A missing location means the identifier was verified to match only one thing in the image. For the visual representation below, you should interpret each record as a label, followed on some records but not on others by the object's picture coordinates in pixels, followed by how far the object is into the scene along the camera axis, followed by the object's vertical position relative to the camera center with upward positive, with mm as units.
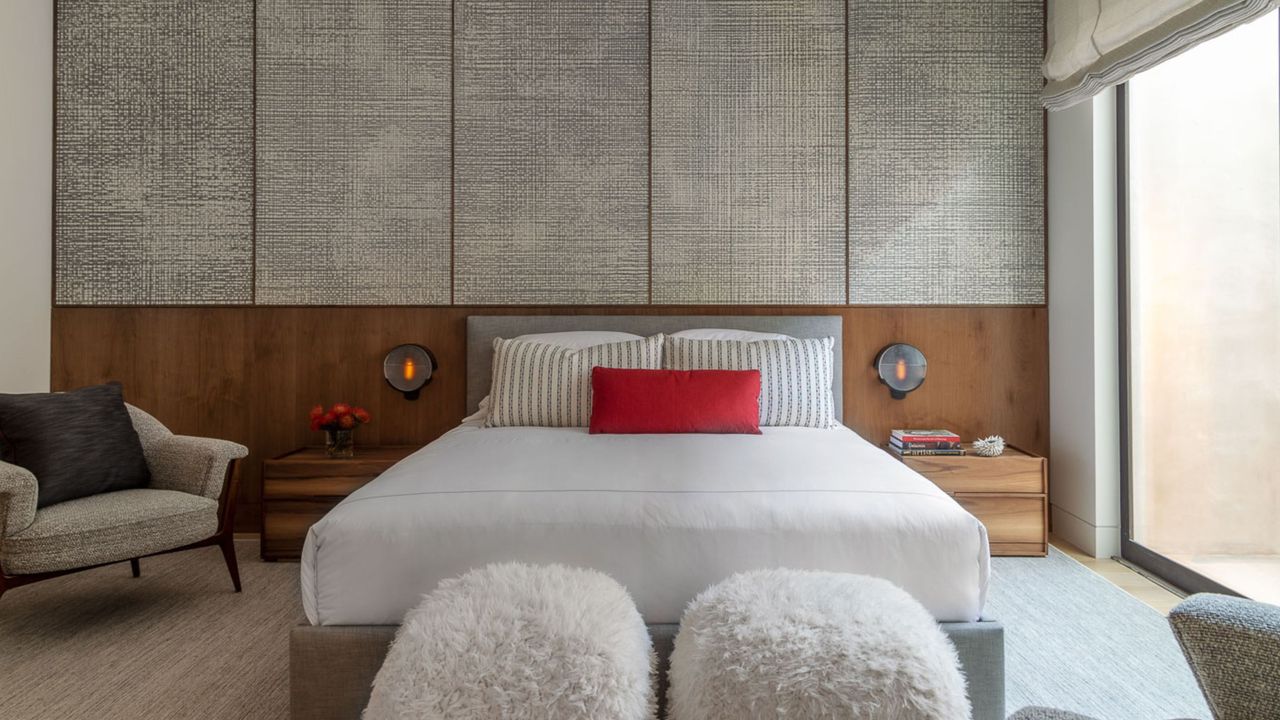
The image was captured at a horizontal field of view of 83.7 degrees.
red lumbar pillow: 2766 -150
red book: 3252 -329
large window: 2432 +194
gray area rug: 1942 -897
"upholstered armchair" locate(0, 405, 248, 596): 2281 -521
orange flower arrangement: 3256 -246
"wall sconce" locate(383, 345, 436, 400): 3520 -21
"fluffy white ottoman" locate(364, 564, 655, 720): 1340 -571
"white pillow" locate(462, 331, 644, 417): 3227 +117
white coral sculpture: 3211 -375
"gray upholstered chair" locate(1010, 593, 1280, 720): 819 -340
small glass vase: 3275 -367
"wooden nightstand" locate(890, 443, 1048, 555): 3143 -572
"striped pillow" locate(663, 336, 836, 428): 3035 -11
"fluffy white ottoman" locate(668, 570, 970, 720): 1312 -562
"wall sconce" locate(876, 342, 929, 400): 3520 -14
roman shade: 2422 +1271
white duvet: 1703 -425
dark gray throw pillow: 2533 -286
